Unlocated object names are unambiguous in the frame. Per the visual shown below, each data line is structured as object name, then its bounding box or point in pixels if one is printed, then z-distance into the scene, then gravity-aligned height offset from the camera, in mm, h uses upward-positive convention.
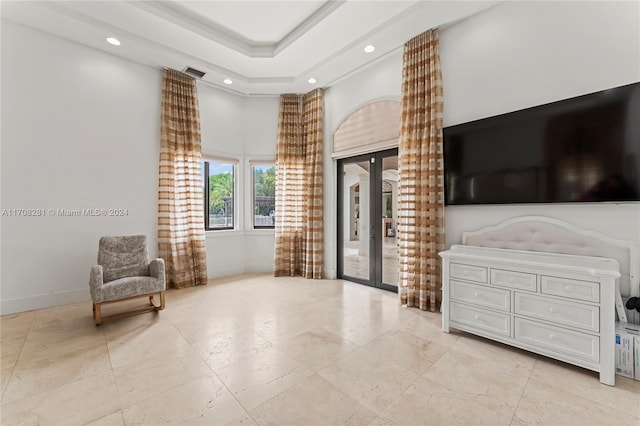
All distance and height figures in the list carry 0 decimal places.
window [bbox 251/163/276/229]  5664 +359
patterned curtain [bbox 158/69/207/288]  4395 +454
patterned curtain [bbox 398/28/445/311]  3357 +456
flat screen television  2213 +549
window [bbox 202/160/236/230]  5195 +412
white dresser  2010 -777
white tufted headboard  2225 -294
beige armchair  2988 -755
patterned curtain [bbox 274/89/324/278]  5074 +582
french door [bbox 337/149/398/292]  4258 -112
